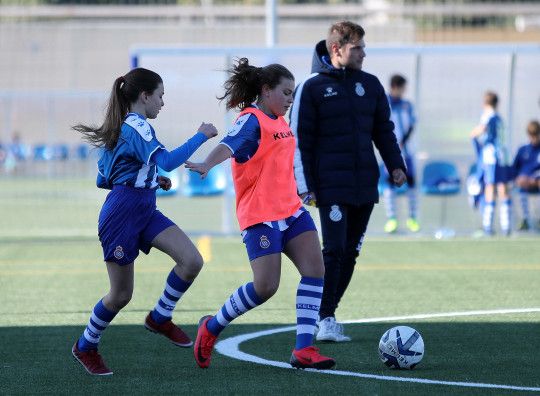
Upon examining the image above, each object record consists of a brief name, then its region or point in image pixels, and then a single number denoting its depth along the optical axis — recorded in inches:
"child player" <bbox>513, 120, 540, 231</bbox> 1434.5
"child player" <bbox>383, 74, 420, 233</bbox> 1344.4
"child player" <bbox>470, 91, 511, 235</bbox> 1390.3
